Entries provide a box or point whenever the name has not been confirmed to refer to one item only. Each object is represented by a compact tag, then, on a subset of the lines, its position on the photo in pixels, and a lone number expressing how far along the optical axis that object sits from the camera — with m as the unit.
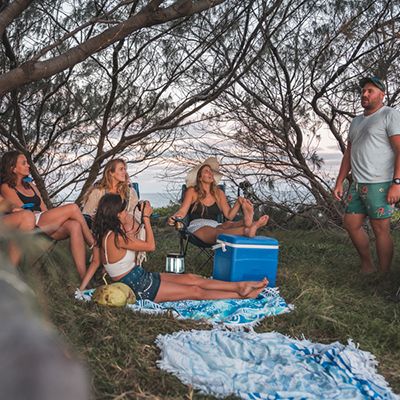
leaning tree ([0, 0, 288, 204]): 5.35
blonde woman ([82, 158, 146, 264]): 4.07
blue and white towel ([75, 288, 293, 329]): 3.03
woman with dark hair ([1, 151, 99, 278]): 3.52
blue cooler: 3.82
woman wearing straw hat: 4.33
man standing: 3.87
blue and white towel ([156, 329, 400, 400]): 2.05
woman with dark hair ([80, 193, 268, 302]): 3.31
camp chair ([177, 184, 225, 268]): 4.26
